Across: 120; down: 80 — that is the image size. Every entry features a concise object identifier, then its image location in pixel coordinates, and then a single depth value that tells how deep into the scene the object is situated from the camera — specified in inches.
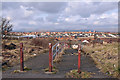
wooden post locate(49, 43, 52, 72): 201.2
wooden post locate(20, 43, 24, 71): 207.3
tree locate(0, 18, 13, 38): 504.7
